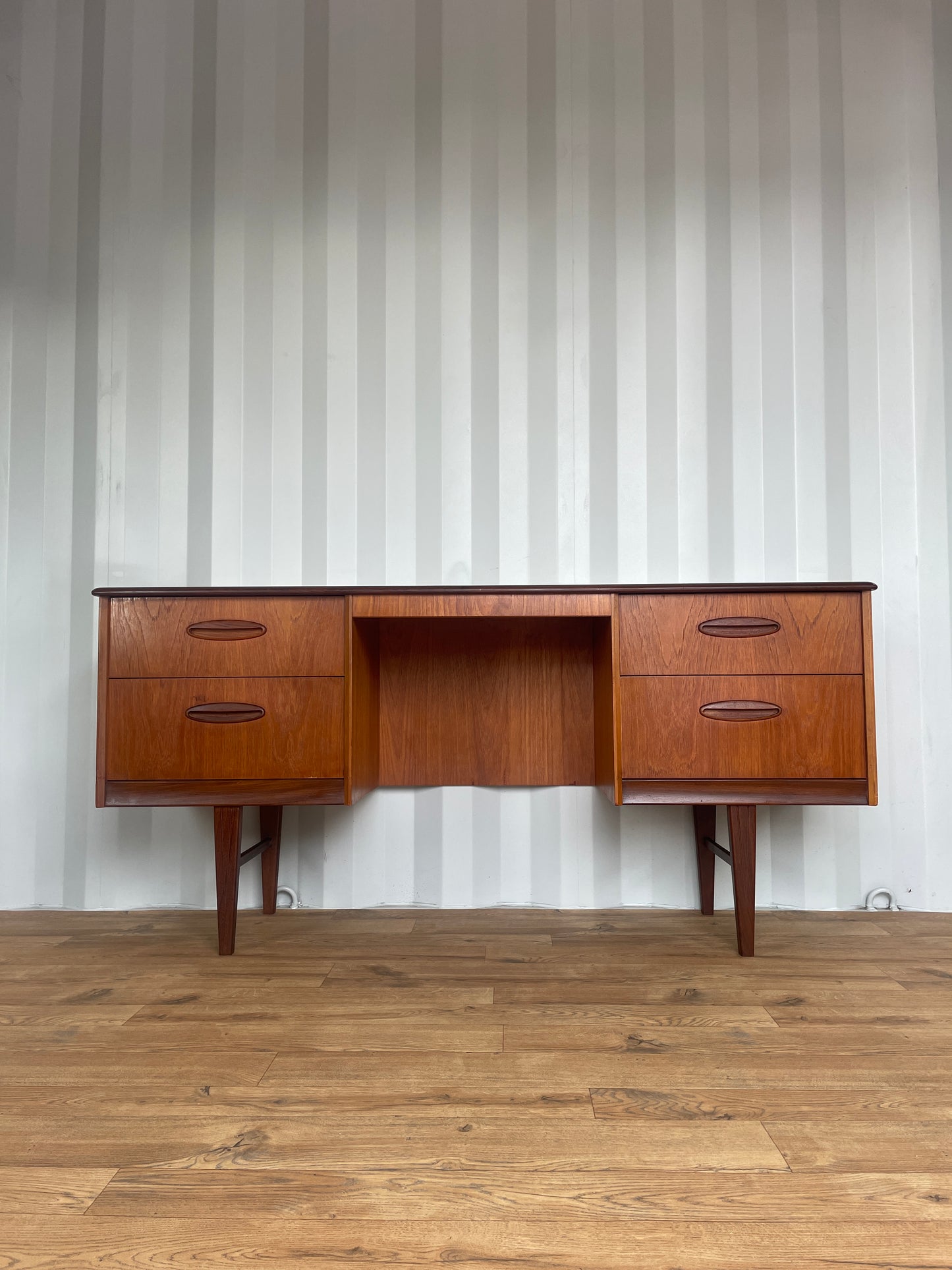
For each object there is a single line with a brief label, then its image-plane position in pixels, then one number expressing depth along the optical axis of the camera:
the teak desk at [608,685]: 1.45
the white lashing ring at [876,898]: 1.86
